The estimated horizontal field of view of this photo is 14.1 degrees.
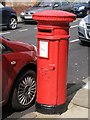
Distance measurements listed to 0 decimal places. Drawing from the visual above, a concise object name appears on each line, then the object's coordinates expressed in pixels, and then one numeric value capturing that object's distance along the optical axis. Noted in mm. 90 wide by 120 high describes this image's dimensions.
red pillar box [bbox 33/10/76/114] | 5164
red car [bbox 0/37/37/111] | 5418
